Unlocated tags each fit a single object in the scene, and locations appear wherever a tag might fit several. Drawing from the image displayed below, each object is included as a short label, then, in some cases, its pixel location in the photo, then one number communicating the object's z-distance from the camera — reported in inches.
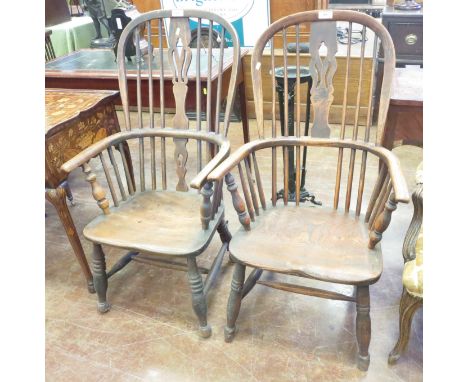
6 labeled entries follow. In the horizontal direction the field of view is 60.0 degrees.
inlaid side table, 67.9
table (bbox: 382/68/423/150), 67.7
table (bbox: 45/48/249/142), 92.2
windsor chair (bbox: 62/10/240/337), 61.1
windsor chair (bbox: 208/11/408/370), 53.3
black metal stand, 84.4
